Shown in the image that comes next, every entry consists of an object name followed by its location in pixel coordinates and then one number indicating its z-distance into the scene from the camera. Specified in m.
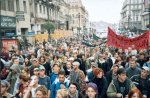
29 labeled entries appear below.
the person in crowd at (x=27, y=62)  14.14
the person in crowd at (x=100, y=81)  8.76
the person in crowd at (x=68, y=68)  12.06
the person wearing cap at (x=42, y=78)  9.55
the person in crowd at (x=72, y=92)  7.61
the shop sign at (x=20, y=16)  26.42
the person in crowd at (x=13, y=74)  10.62
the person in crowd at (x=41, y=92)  6.33
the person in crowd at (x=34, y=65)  12.03
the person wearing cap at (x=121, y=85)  7.86
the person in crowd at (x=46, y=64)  13.16
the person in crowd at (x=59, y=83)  8.79
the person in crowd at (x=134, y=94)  6.11
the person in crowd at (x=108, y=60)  13.76
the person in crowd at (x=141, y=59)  13.73
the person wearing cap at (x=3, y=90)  6.84
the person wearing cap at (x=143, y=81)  8.43
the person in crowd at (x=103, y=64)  13.01
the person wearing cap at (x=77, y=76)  9.63
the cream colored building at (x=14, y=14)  30.72
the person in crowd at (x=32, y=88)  7.23
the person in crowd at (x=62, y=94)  6.71
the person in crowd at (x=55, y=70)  10.37
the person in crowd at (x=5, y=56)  15.39
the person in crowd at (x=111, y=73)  10.22
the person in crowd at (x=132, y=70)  10.58
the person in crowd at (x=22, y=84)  8.09
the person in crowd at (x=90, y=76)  9.73
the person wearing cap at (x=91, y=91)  6.89
